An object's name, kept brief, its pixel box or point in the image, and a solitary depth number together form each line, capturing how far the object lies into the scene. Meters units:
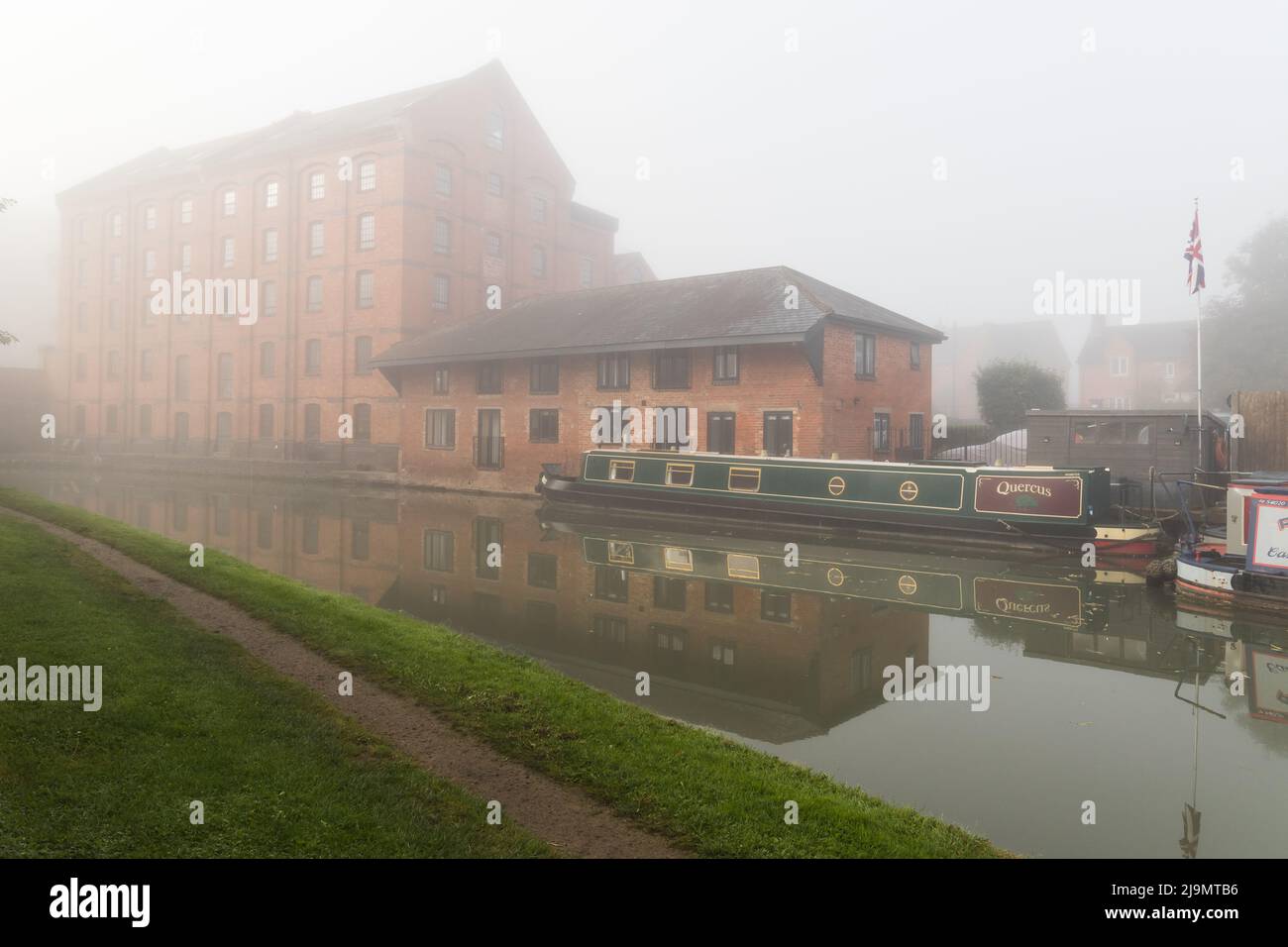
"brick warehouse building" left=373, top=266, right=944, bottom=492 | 23.31
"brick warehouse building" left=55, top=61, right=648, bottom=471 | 34.31
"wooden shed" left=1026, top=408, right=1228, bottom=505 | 18.30
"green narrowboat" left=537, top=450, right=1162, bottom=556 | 16.88
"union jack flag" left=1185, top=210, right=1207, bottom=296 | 15.37
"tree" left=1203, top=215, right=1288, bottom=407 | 41.16
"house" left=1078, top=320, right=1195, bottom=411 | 56.83
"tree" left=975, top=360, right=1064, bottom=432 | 31.64
